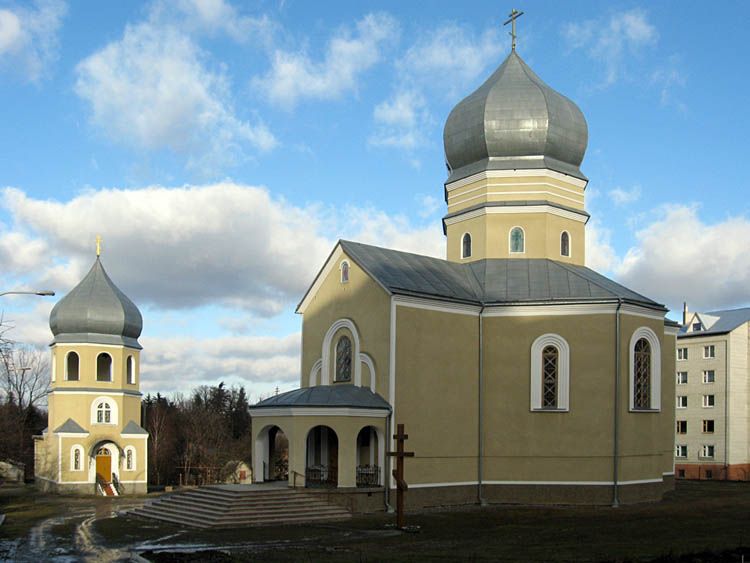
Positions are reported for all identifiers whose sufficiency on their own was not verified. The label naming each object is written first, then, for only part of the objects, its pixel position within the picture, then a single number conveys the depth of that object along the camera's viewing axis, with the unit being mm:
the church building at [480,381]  25266
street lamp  18023
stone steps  21875
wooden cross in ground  20781
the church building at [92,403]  37125
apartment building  49469
